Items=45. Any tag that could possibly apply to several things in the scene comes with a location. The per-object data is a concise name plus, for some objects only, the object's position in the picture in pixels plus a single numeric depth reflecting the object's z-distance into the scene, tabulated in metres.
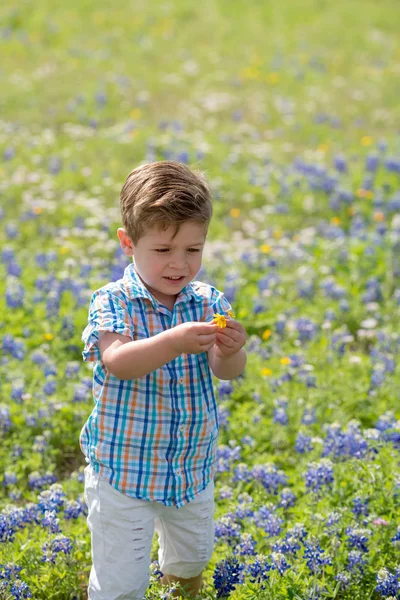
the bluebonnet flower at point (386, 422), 7.78
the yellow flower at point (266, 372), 9.54
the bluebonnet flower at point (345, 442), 7.32
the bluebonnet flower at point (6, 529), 6.39
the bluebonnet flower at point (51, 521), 6.43
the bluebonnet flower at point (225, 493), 7.13
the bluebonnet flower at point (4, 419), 8.28
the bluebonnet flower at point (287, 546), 6.15
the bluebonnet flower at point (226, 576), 5.92
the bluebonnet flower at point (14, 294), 10.82
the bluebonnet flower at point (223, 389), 9.06
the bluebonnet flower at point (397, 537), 6.40
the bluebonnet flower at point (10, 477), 7.48
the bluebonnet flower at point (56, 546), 6.24
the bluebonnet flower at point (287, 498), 7.09
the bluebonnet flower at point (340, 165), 16.10
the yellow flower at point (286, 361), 9.63
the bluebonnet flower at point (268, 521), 6.55
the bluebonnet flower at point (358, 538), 6.30
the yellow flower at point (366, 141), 18.13
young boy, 5.32
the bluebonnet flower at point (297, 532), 6.38
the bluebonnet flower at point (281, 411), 8.42
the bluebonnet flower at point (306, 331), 10.42
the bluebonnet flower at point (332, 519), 6.50
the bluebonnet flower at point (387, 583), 5.94
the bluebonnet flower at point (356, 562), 6.19
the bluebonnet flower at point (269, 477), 7.33
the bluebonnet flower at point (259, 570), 5.88
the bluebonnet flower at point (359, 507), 6.61
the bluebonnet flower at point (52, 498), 6.65
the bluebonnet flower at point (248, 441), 8.18
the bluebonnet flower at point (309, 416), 8.39
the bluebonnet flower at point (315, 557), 6.00
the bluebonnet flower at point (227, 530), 6.52
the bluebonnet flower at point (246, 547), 6.24
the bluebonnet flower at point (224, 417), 8.49
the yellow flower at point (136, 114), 19.93
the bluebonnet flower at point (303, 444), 7.85
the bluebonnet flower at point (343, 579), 6.11
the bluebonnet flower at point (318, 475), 6.93
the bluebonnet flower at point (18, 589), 5.96
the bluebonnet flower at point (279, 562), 5.93
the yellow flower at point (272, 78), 23.20
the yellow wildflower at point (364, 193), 14.55
